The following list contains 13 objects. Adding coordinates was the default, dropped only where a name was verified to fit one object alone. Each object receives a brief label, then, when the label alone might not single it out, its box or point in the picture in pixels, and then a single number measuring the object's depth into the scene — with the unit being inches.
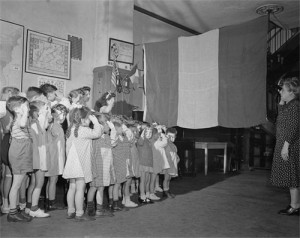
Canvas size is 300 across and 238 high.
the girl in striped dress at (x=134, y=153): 147.0
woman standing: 126.9
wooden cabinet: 193.3
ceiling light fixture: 231.8
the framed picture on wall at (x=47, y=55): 171.8
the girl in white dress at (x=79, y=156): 113.2
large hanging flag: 152.7
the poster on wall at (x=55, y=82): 177.1
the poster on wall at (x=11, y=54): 160.1
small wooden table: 278.1
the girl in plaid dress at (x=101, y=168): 119.4
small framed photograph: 197.9
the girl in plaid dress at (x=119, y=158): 131.5
